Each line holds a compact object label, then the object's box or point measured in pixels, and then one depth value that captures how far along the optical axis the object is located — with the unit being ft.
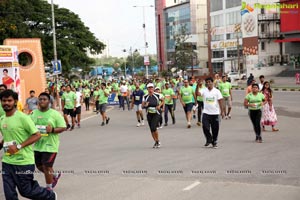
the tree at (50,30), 159.43
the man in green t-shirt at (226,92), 69.31
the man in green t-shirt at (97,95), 74.08
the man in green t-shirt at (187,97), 61.87
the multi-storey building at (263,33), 196.75
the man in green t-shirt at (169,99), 65.21
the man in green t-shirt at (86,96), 102.53
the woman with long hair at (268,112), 52.34
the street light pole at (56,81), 111.20
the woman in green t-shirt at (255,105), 44.57
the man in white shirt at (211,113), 42.24
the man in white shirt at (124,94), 100.53
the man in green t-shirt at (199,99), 61.46
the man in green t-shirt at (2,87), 38.53
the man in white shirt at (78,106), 66.19
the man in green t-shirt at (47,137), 26.86
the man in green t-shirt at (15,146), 21.45
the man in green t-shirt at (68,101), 64.54
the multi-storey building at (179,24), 311.68
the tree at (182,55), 231.79
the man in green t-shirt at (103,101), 69.98
